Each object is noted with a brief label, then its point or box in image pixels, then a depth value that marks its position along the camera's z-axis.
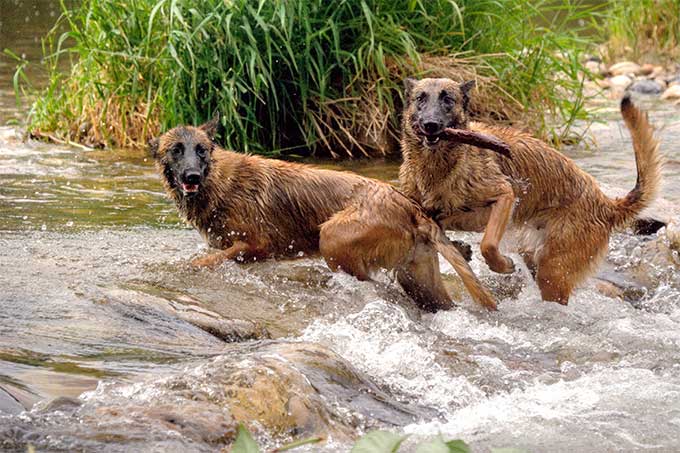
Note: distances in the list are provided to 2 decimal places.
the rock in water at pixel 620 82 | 32.68
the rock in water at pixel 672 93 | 30.39
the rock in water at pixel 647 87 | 31.83
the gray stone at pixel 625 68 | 34.34
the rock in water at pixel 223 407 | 8.34
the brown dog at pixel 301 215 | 13.71
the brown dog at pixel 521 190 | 13.96
